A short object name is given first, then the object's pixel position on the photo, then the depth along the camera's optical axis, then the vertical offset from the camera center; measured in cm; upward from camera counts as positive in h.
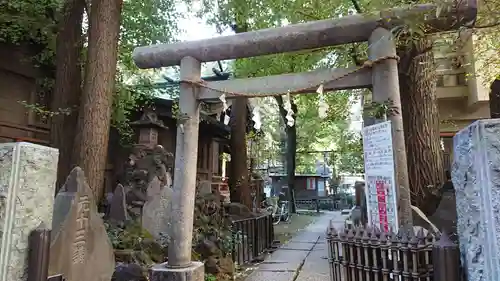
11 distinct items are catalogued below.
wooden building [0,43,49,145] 979 +270
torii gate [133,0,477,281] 393 +148
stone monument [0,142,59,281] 218 -9
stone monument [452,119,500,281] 175 -7
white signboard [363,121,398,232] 378 +10
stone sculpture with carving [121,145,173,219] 756 +32
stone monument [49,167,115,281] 340 -58
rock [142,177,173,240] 679 -54
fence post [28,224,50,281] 225 -44
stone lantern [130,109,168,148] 970 +160
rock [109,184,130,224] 683 -40
